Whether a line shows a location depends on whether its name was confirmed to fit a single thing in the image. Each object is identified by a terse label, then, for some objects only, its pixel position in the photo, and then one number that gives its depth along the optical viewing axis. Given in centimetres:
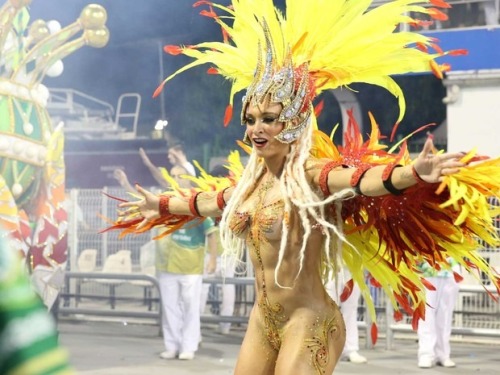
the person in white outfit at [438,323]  848
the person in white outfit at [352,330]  877
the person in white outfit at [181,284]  904
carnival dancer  355
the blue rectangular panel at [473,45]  1326
